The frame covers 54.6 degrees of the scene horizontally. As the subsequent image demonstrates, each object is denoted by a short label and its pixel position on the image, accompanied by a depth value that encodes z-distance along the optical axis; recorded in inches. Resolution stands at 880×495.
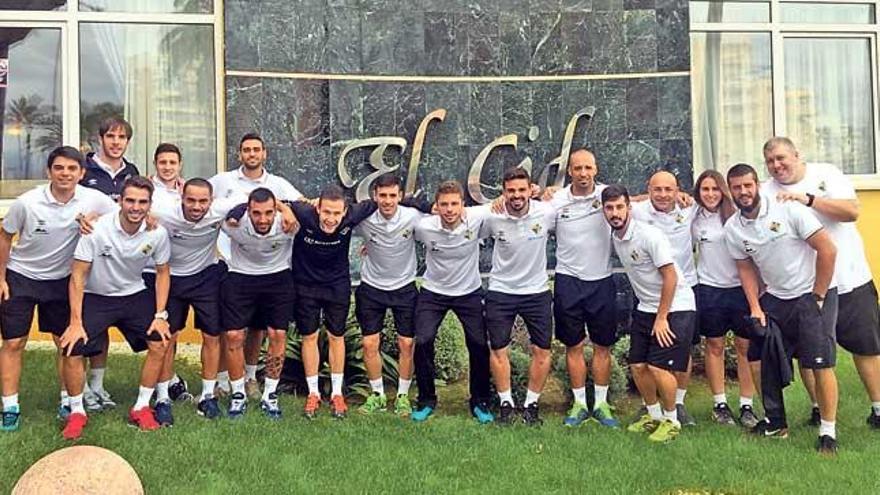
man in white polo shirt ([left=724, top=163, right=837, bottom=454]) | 226.4
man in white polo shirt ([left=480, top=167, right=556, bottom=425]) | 252.4
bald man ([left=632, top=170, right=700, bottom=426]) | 251.9
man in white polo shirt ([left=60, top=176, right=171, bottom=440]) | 230.5
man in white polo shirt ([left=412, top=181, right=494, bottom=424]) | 256.2
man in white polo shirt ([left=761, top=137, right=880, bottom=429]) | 238.4
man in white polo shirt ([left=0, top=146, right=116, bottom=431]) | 232.8
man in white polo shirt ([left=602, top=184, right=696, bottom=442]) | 236.2
